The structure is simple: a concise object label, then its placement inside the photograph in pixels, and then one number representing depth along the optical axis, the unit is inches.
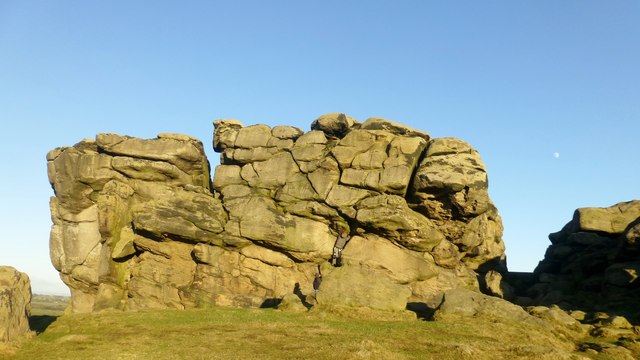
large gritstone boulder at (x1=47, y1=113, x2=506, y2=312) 2123.5
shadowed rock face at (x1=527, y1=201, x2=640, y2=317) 1807.3
